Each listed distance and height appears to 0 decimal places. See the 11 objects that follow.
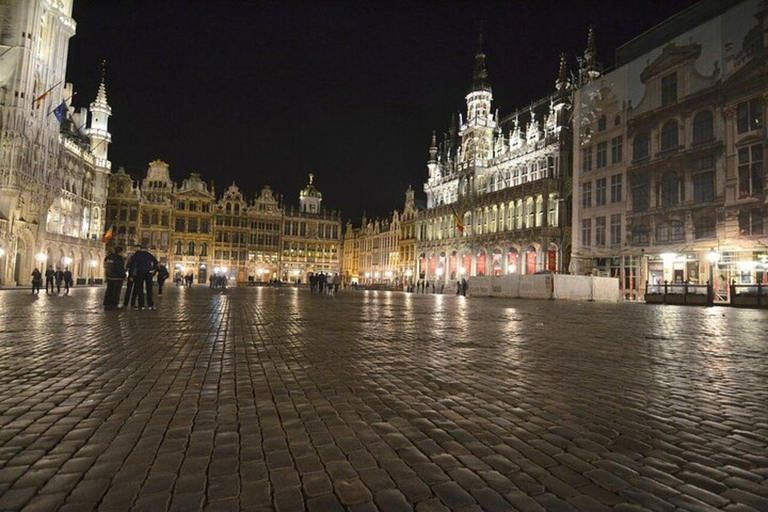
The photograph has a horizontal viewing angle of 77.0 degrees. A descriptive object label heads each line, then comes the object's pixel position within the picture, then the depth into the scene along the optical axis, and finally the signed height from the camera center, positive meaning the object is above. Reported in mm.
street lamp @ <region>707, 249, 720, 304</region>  29828 +2212
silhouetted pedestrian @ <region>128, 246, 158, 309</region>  14820 +309
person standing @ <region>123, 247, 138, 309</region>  15100 -229
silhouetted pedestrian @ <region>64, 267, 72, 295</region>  26578 -51
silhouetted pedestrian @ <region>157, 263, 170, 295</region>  22398 +290
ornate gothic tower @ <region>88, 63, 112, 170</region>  65812 +21648
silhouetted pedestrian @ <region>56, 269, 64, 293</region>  28072 -4
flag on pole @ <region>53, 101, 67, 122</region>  41028 +14226
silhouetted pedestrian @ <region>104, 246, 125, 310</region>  14258 +96
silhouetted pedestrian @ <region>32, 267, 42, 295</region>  26672 -206
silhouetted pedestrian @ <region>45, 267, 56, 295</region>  27031 +90
